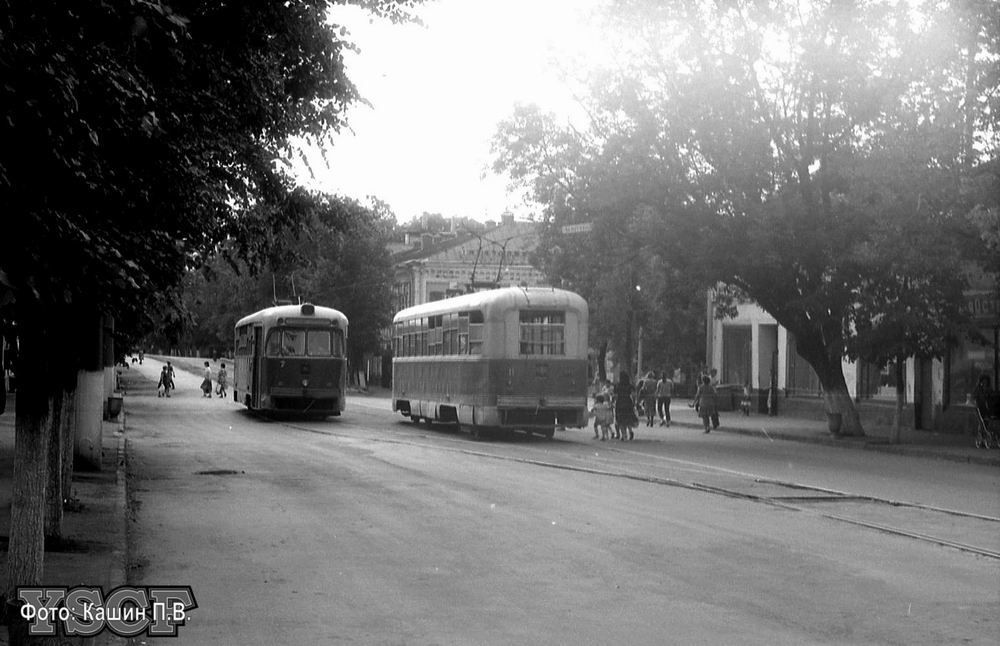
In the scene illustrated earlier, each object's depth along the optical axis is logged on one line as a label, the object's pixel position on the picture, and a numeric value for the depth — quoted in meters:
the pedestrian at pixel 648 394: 41.38
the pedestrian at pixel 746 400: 49.81
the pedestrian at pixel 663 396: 42.50
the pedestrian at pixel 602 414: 32.50
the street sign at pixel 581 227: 36.12
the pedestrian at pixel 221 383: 60.88
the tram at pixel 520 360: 31.02
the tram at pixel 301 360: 39.84
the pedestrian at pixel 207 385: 60.66
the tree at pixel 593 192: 33.44
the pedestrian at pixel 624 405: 32.47
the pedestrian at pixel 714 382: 39.52
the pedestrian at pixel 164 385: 60.00
